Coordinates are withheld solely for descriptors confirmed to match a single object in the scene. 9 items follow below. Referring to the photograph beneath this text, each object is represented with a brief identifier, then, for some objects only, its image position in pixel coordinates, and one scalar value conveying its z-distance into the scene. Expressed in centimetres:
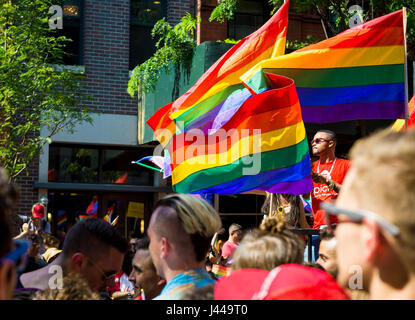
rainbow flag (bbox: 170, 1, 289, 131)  685
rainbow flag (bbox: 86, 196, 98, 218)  1344
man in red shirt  645
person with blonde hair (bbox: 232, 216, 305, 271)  268
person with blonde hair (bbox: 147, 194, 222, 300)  302
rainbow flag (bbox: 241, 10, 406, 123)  629
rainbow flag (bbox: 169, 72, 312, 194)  611
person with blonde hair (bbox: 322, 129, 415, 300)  149
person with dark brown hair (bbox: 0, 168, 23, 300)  143
